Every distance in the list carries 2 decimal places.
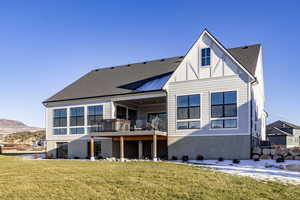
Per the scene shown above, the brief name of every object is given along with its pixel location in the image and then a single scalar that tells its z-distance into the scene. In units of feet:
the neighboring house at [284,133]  129.49
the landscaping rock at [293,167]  39.78
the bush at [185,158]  57.08
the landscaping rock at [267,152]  53.11
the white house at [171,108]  55.88
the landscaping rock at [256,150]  53.91
